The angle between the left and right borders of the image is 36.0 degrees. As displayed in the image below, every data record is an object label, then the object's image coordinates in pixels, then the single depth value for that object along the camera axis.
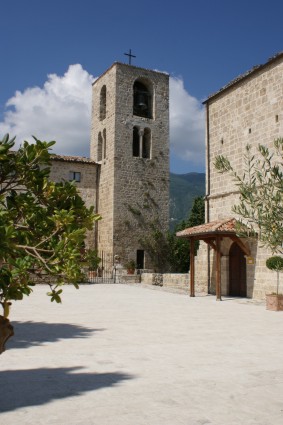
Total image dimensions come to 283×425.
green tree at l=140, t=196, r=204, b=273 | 30.44
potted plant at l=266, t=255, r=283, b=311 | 12.65
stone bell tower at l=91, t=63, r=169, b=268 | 29.67
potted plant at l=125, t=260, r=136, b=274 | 28.77
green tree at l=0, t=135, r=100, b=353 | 3.87
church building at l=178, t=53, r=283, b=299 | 15.52
